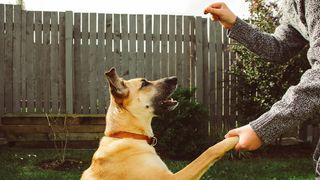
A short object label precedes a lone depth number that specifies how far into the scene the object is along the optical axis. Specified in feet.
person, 5.48
